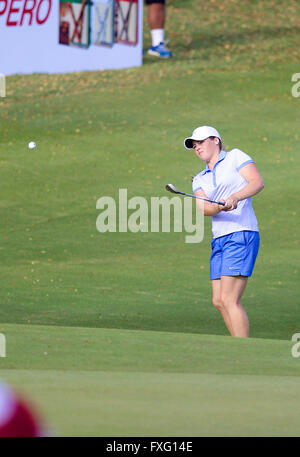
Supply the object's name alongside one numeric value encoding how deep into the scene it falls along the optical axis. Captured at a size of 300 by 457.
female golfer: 17.27
